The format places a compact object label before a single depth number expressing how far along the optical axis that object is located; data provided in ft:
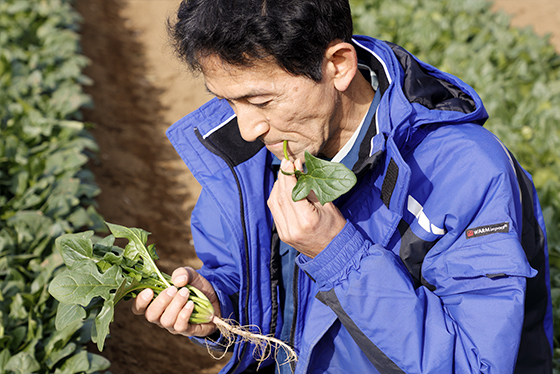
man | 5.35
